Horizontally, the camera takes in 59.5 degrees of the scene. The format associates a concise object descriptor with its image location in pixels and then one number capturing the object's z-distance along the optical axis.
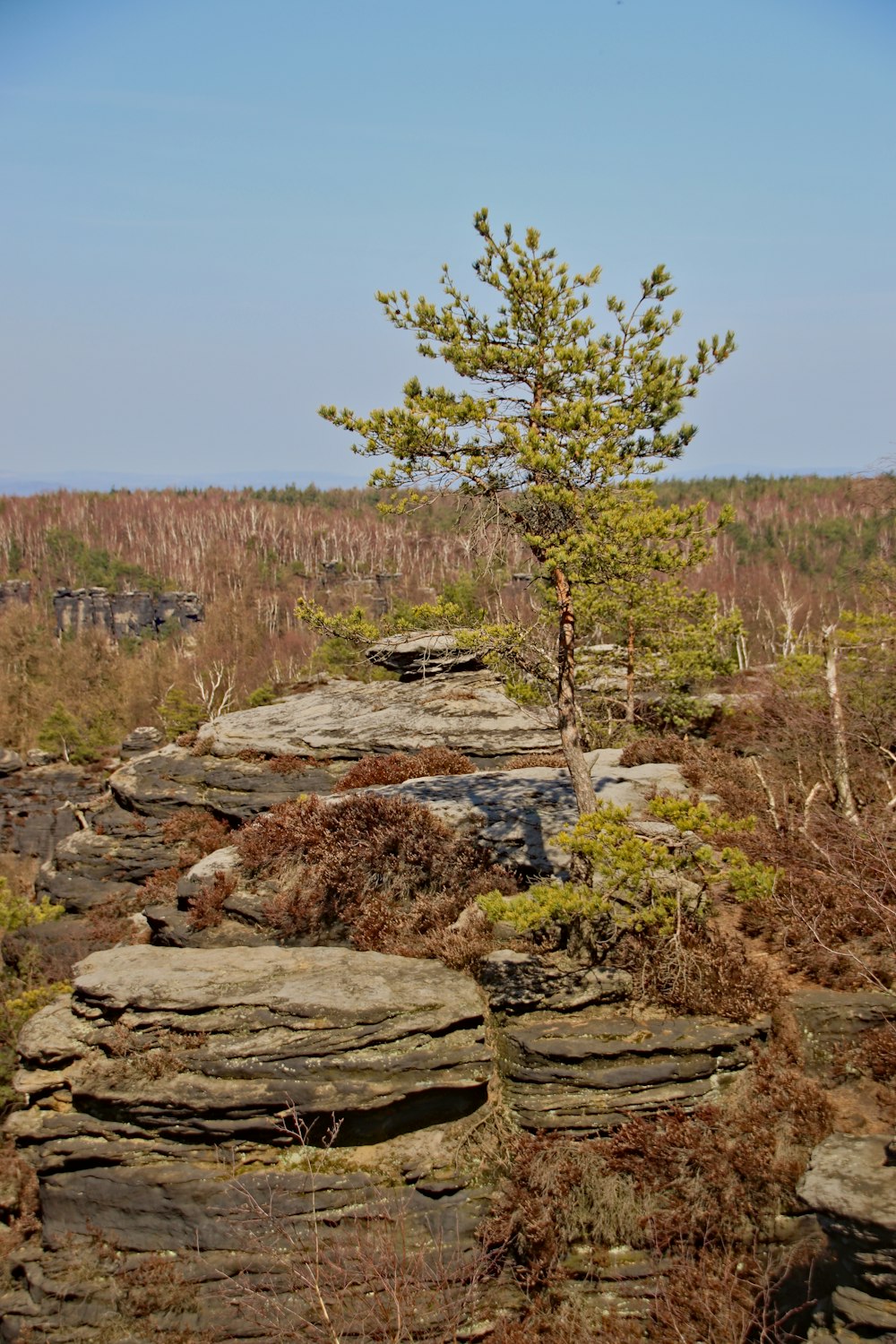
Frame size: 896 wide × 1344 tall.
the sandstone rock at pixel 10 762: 58.91
